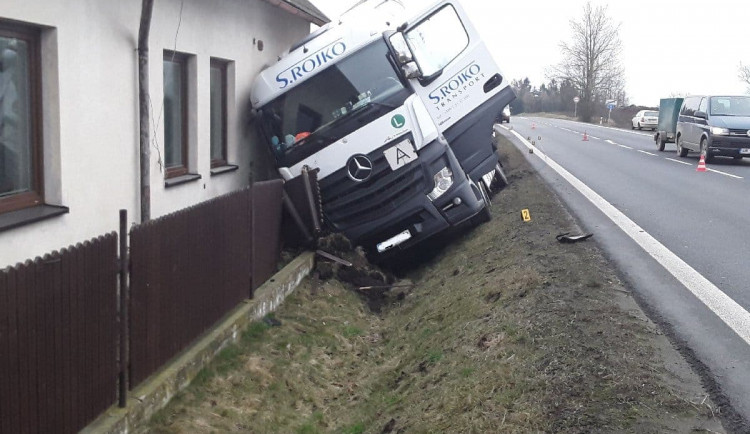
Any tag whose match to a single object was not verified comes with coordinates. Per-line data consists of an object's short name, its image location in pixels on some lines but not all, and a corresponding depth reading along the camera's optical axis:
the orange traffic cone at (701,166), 19.72
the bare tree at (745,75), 85.81
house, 5.71
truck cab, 10.29
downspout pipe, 7.31
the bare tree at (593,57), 87.25
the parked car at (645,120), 50.97
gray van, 21.42
